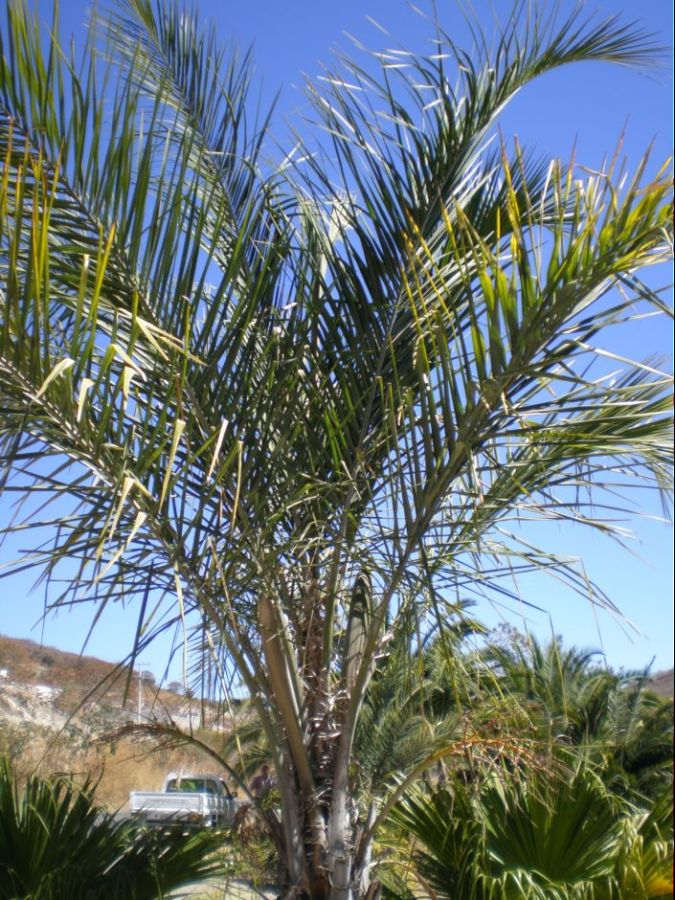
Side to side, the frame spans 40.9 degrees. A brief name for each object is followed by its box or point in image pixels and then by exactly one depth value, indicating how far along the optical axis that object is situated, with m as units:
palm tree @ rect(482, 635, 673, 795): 11.61
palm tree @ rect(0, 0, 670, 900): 2.72
